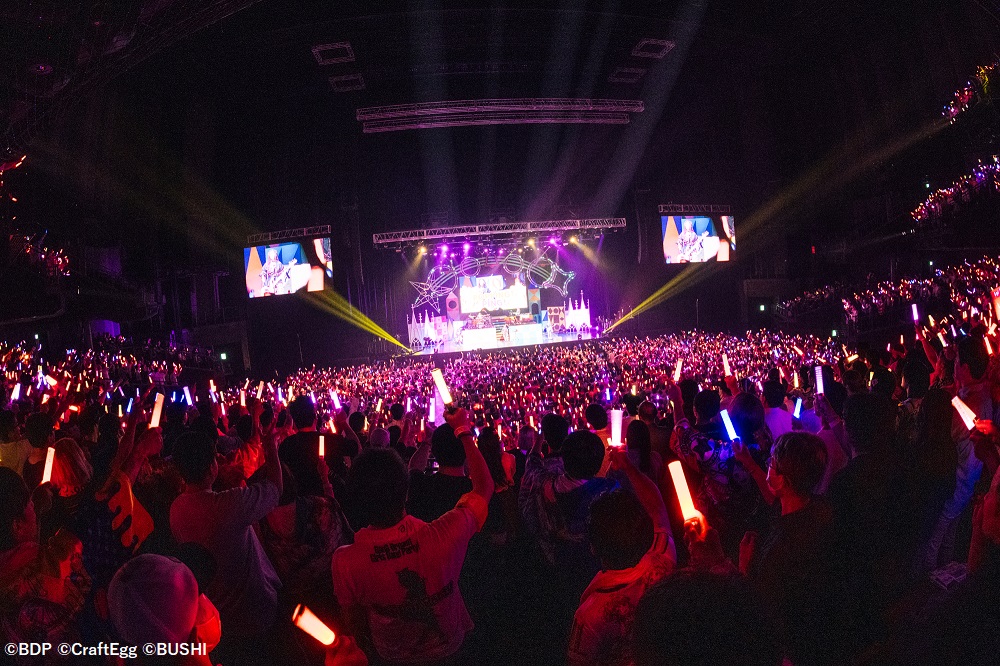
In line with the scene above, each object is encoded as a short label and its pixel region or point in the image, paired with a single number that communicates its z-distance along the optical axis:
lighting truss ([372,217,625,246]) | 21.69
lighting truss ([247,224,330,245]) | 21.41
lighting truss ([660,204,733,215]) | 22.77
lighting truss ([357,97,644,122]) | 17.02
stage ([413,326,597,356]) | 25.64
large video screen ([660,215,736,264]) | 23.16
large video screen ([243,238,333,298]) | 21.59
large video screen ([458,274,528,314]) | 27.06
